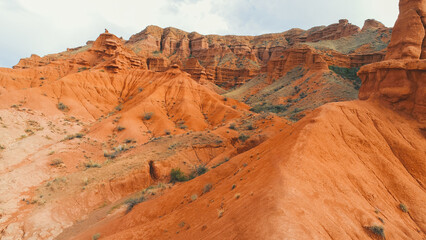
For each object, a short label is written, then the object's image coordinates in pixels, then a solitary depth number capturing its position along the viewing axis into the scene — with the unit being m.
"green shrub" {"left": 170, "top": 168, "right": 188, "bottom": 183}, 17.54
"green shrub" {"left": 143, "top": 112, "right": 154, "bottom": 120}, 36.49
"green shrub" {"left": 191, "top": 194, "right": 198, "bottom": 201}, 10.47
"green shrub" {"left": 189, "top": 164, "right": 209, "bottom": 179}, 17.71
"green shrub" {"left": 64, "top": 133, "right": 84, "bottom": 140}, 26.39
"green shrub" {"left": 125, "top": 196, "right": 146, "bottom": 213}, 12.88
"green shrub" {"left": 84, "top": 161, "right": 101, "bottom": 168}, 20.57
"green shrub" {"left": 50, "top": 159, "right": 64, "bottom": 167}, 19.45
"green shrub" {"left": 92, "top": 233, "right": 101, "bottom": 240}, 10.06
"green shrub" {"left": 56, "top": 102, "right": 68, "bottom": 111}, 33.94
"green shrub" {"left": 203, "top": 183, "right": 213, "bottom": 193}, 11.20
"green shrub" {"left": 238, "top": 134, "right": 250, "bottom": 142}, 23.00
